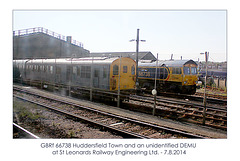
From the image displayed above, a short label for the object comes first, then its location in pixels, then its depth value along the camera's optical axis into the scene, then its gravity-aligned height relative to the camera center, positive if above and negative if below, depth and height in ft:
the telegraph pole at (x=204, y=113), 26.40 -5.36
